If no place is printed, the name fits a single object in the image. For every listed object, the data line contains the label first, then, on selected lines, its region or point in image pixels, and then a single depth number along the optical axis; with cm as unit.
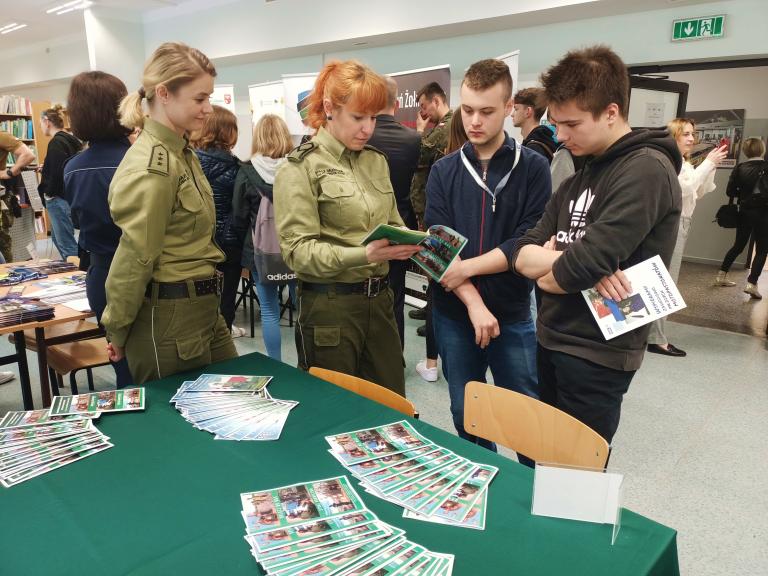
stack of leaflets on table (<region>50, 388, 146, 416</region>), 143
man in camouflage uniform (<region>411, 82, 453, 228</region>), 344
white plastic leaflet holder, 100
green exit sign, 427
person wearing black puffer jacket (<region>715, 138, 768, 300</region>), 537
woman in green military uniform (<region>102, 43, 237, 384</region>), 150
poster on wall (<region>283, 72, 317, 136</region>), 598
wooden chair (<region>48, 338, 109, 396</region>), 259
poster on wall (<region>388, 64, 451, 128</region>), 529
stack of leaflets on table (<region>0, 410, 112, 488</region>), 118
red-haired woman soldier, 168
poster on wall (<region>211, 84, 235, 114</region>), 675
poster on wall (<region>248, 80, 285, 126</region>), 642
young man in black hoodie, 133
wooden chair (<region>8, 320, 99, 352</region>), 280
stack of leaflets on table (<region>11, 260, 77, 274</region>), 309
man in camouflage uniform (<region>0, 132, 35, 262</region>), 392
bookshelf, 828
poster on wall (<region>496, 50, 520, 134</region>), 409
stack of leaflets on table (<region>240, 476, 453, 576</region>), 91
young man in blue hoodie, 181
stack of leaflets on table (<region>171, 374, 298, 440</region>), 134
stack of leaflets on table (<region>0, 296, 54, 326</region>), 224
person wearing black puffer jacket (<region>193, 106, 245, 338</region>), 329
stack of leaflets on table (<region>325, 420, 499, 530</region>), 106
